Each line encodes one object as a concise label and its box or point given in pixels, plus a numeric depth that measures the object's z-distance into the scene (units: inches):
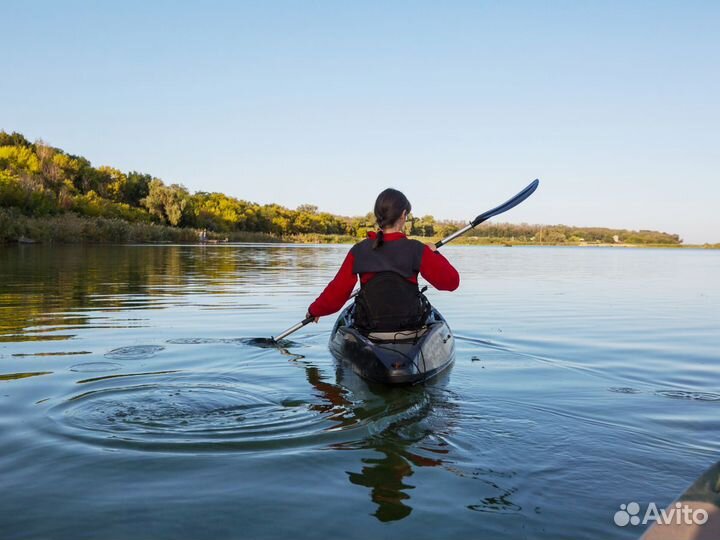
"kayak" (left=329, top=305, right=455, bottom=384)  197.5
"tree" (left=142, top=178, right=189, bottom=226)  2370.8
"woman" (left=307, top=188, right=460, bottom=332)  201.3
